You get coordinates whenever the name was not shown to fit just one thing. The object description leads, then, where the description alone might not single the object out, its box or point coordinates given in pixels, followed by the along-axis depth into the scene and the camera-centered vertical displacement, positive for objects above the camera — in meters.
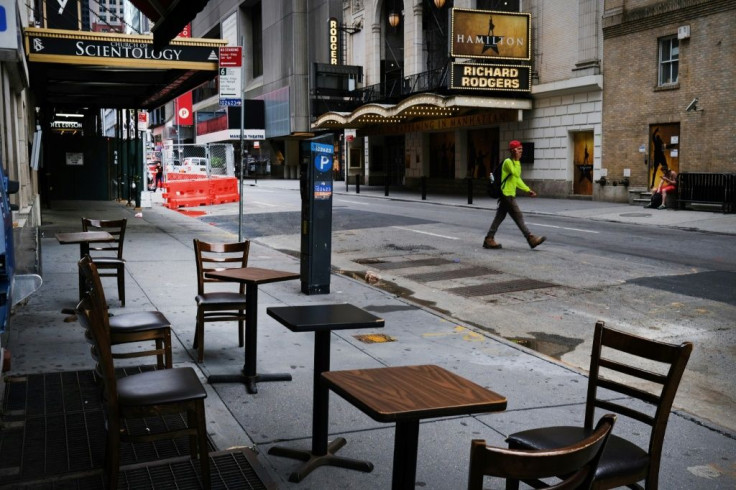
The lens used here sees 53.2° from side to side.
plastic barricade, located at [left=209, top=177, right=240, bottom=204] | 29.62 -0.38
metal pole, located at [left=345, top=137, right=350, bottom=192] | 49.53 +1.50
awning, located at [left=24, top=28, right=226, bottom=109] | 16.09 +2.87
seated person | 24.19 -0.12
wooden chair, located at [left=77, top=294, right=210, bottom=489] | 3.73 -1.16
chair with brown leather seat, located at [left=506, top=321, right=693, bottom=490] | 3.30 -1.19
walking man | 14.64 -0.15
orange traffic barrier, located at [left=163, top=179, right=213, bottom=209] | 27.31 -0.52
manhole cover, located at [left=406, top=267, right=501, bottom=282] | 11.88 -1.56
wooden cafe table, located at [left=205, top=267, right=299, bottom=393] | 5.93 -1.32
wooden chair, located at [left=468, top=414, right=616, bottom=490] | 2.30 -0.89
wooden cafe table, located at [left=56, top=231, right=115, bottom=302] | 8.61 -0.69
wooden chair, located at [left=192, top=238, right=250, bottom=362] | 6.64 -1.11
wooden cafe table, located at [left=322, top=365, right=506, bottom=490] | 3.07 -0.96
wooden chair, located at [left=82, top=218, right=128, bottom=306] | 8.85 -0.99
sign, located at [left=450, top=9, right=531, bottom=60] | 29.83 +6.00
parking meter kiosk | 9.83 -0.44
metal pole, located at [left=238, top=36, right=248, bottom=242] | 12.81 +1.50
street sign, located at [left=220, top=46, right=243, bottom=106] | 13.23 +1.95
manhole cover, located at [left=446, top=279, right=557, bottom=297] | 10.67 -1.60
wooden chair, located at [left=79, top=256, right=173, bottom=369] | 5.40 -1.12
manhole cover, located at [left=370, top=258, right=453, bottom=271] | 13.16 -1.52
